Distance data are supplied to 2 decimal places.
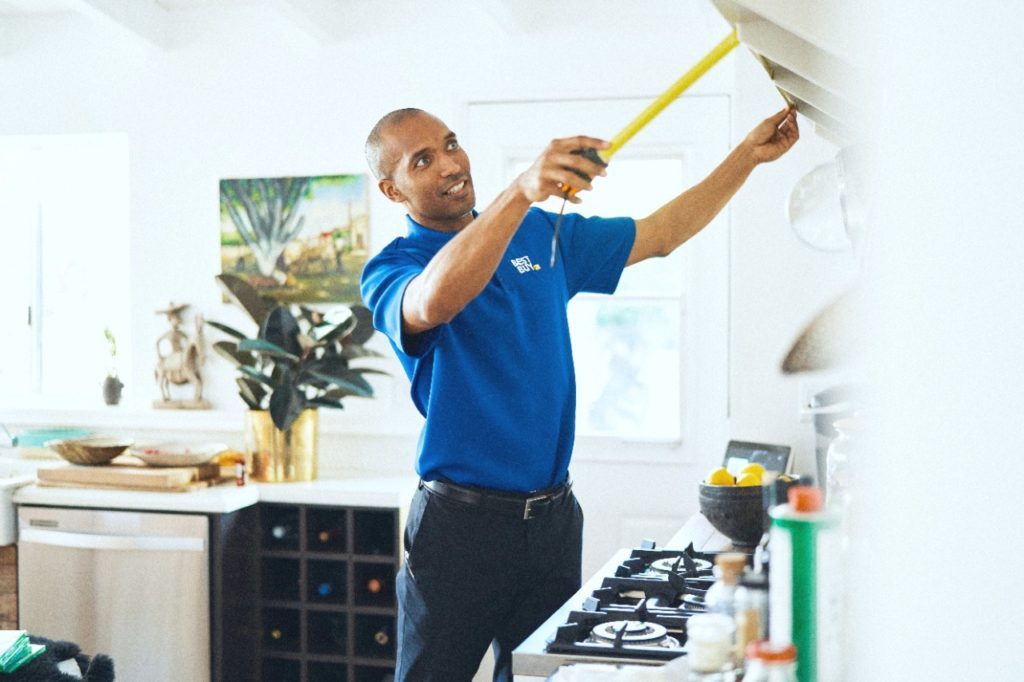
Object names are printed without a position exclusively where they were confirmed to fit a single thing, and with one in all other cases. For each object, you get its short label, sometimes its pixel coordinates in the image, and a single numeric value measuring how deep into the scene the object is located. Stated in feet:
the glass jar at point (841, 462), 4.08
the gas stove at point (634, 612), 4.42
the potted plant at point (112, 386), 13.62
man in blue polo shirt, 6.29
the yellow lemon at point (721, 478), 6.98
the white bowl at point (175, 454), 11.67
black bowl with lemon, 6.74
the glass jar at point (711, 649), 3.14
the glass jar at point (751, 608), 3.08
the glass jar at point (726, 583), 3.19
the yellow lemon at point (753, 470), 7.08
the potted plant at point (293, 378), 11.60
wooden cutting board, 11.33
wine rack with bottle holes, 11.48
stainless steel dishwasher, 11.03
